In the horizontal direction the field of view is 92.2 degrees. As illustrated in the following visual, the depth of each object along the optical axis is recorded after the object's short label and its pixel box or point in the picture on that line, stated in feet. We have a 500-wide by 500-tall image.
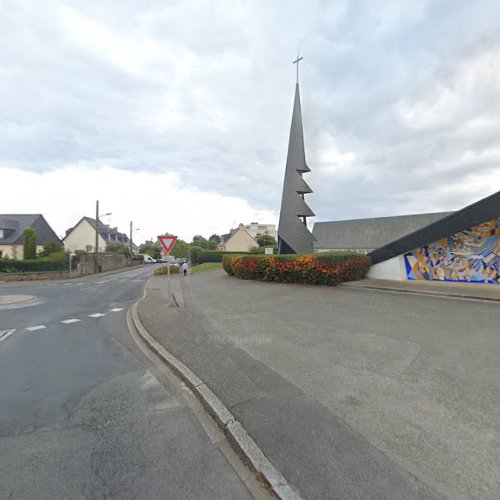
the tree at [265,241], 164.76
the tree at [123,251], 124.55
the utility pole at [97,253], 75.11
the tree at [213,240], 192.83
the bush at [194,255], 112.09
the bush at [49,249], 77.92
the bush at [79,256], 73.09
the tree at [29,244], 72.79
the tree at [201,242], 208.64
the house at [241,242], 144.66
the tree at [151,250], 177.17
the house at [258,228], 278.26
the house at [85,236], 128.26
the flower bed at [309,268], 35.29
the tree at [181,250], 157.89
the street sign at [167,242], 25.98
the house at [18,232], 88.12
